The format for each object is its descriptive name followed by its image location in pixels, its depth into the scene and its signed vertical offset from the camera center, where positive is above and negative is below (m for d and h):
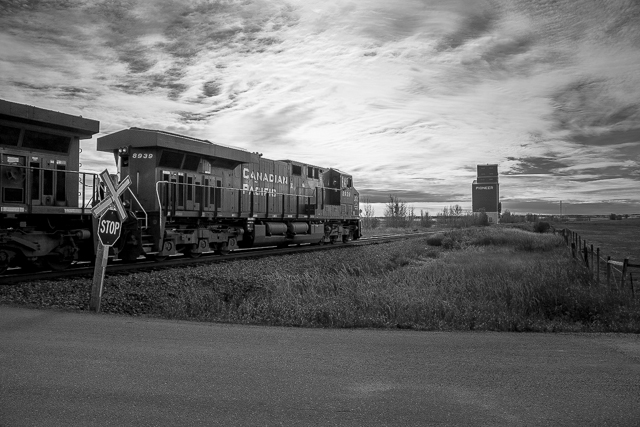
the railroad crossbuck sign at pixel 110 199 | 8.86 +0.20
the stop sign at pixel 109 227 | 8.80 -0.31
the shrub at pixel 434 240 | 34.19 -1.88
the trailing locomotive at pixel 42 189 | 12.09 +0.54
